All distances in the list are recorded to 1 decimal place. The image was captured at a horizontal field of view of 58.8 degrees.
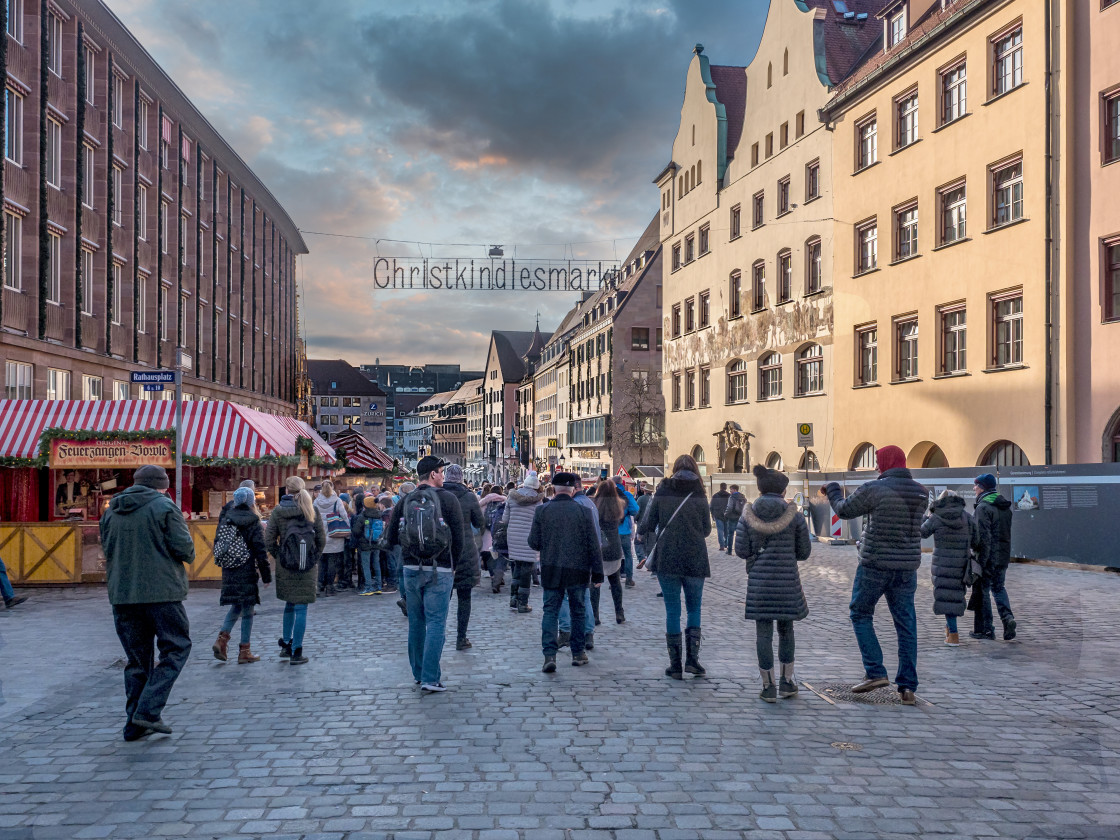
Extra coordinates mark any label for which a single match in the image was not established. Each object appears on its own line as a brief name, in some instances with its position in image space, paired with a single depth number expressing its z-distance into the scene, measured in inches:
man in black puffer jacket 303.3
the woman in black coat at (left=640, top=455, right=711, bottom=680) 339.3
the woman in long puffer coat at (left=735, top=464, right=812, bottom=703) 303.4
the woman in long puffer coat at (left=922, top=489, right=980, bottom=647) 394.9
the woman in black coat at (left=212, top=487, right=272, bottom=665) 381.1
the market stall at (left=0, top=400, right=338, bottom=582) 638.5
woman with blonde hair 375.9
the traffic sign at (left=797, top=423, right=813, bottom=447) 1117.7
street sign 561.3
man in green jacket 268.7
